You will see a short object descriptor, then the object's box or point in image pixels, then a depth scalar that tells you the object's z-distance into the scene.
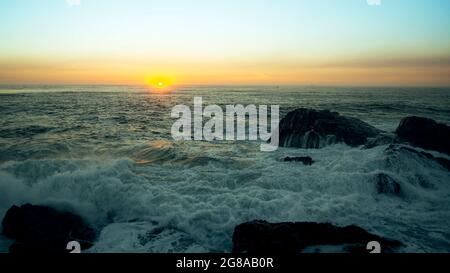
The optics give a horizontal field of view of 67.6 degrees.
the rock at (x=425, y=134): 14.43
